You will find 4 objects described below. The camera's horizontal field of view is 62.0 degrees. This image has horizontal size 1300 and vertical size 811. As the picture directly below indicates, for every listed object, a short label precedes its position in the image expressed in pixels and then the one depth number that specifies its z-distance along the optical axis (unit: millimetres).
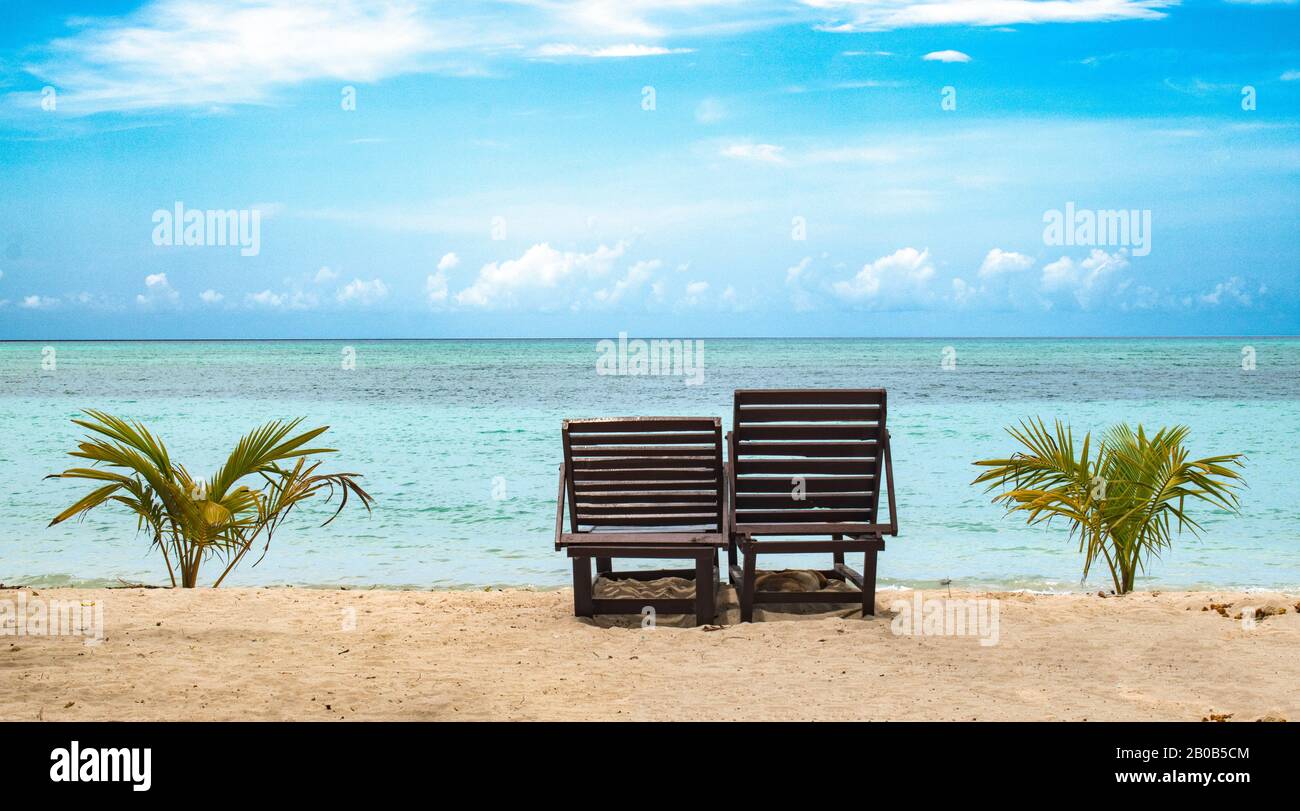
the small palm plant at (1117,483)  7250
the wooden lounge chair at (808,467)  6375
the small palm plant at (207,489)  7254
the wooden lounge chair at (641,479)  6461
